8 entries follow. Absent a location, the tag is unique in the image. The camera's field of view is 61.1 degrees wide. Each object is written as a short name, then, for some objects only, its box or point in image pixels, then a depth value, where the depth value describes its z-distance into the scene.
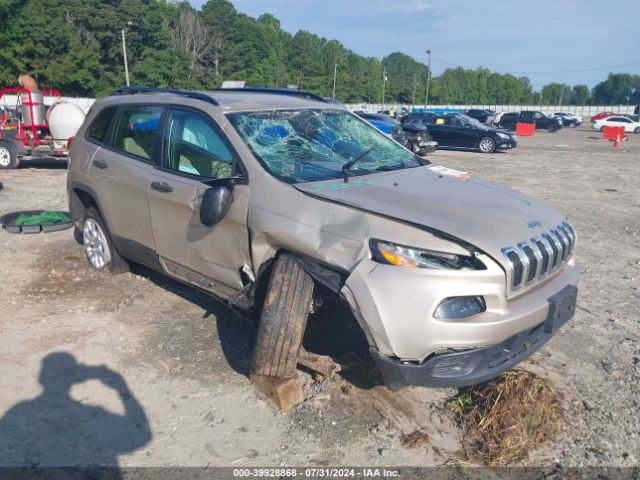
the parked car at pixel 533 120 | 39.84
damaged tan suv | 2.80
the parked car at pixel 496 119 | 41.26
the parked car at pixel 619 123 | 40.22
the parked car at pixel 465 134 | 20.95
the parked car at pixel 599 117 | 44.62
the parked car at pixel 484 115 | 42.58
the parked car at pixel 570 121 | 47.58
